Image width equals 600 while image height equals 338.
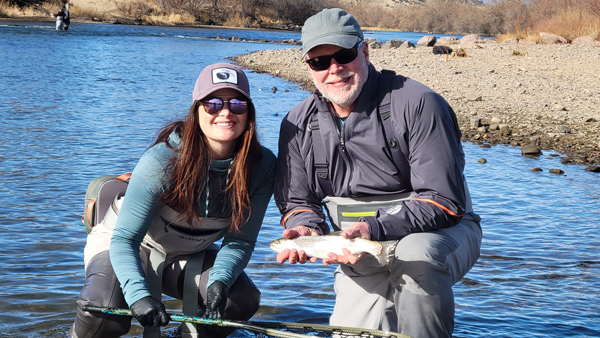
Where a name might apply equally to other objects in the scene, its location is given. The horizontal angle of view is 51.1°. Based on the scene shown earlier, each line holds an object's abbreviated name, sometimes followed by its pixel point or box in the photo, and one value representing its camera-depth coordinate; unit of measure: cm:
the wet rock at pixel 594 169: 931
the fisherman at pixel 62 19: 4700
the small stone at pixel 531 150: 1030
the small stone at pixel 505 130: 1174
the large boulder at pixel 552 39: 2528
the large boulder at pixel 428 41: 3316
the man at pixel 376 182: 339
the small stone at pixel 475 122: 1218
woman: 356
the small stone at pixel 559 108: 1270
